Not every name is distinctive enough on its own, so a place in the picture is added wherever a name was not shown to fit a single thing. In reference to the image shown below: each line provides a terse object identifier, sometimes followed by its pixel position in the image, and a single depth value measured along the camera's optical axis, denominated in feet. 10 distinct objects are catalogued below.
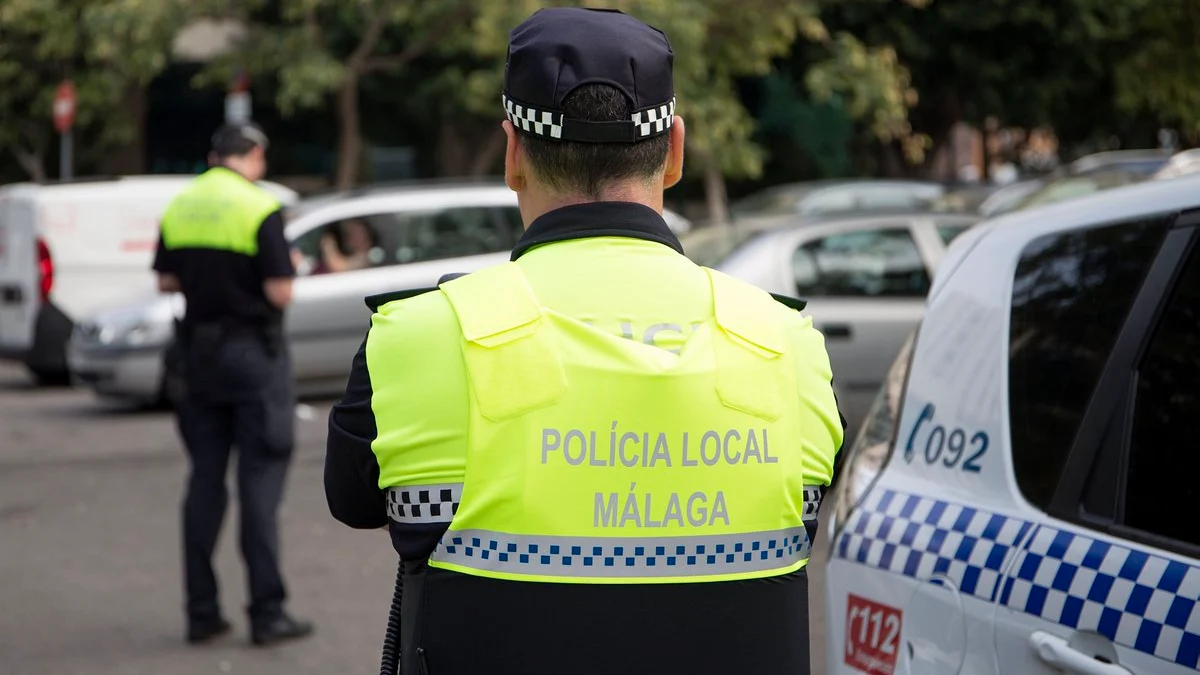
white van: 46.09
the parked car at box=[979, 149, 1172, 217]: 40.40
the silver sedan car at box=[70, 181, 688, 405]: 40.22
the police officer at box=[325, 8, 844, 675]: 6.29
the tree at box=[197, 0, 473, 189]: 65.62
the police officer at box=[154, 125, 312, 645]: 19.44
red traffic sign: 75.41
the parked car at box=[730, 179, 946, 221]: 66.54
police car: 7.87
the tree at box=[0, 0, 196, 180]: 64.28
